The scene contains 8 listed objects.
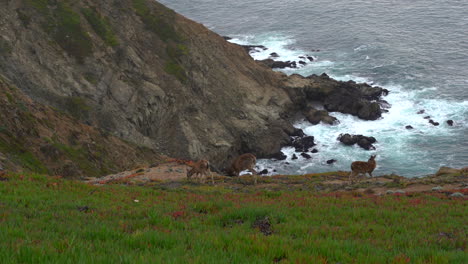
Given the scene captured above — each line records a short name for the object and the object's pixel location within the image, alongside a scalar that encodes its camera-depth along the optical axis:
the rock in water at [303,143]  68.31
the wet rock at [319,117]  75.06
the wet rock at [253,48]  107.38
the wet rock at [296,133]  71.19
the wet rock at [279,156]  66.00
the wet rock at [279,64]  96.94
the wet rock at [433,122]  71.94
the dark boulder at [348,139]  69.19
